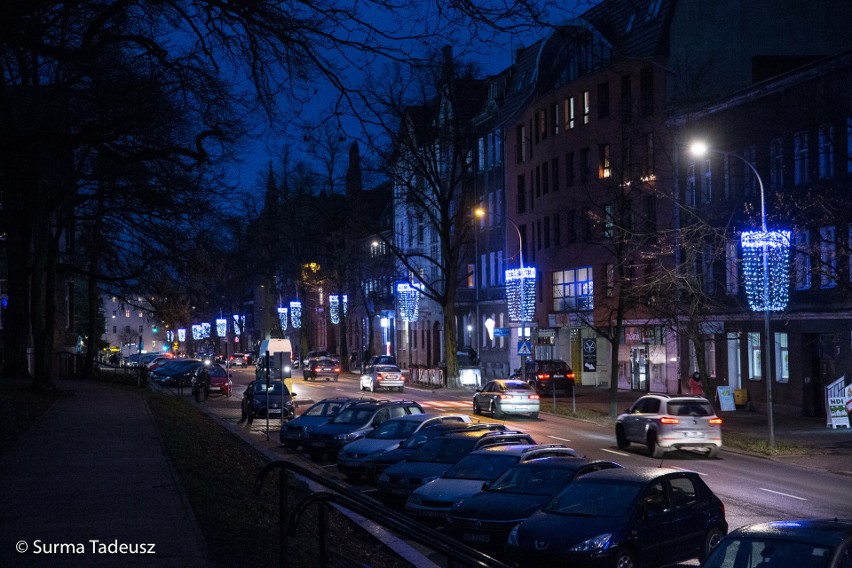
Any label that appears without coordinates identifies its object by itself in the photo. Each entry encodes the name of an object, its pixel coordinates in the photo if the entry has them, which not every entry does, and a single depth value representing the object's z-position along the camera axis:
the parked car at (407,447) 22.48
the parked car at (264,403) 39.06
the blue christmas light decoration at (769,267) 29.31
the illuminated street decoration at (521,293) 52.59
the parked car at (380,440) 23.75
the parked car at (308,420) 30.16
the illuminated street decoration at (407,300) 69.62
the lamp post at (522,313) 51.31
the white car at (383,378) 58.41
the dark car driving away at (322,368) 72.88
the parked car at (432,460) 19.61
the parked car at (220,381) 55.62
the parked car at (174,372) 62.59
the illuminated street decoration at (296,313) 92.69
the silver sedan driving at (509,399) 39.53
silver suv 27.45
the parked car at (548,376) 52.34
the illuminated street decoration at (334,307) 83.88
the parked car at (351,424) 27.80
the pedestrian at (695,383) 39.03
